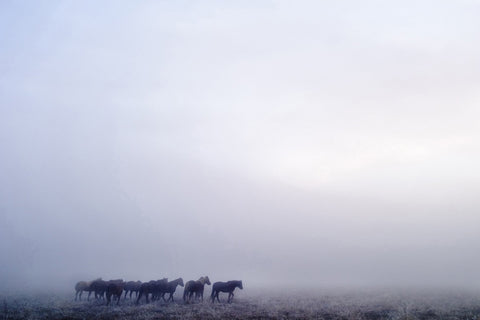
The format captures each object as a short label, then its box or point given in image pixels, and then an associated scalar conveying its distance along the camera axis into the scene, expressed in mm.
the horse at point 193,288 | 31553
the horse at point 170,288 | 31941
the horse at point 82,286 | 32631
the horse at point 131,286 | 33031
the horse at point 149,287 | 30922
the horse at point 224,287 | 32197
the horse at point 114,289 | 28769
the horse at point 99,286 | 31188
